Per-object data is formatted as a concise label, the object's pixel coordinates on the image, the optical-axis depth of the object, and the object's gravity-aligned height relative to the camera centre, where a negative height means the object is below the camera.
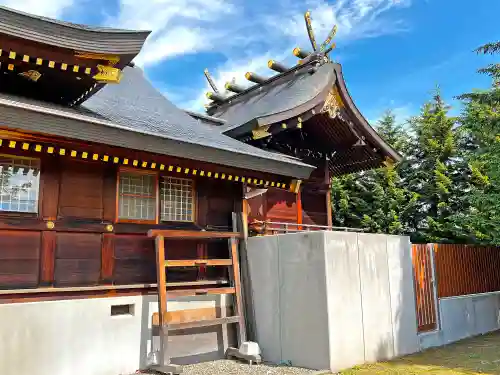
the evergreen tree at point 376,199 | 15.59 +2.27
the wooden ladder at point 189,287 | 6.42 -0.35
